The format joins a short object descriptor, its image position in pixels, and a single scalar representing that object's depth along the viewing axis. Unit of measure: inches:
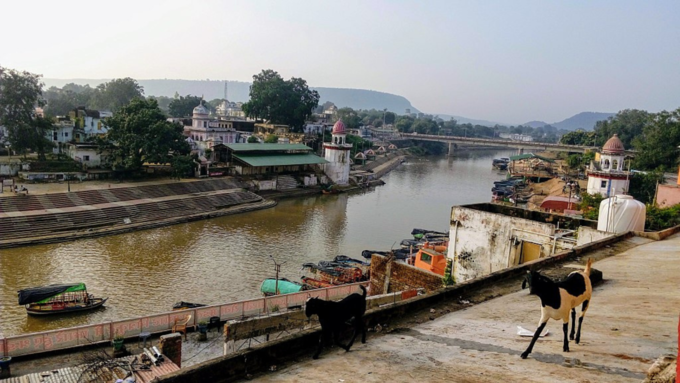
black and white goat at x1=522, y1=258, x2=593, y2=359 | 181.9
